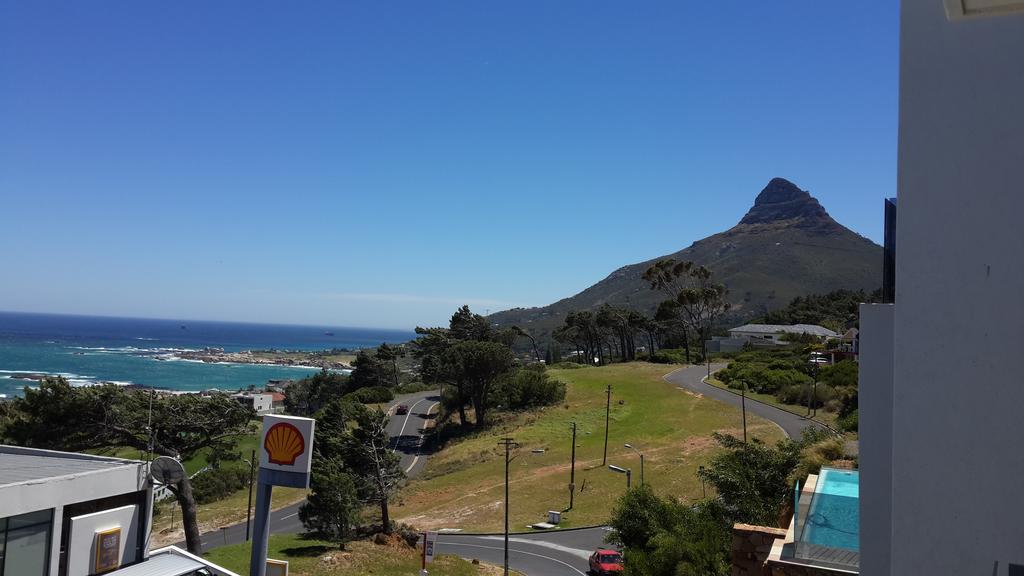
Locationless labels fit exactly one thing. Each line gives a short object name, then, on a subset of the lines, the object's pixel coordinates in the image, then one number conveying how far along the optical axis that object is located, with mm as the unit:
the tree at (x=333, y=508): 30594
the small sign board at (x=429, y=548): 24188
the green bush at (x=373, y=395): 81188
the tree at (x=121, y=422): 25656
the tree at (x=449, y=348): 66312
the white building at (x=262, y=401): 91750
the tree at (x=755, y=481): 16412
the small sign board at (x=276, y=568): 17047
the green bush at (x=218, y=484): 50938
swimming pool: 8703
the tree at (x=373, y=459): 34250
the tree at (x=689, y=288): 83000
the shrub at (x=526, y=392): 68562
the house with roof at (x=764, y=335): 88750
